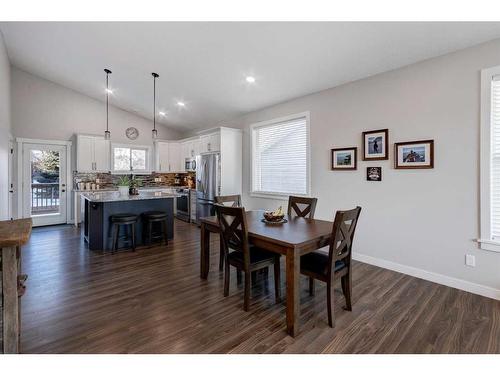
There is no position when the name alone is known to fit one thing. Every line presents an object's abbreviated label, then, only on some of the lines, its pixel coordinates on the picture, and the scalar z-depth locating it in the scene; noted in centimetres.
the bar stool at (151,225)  445
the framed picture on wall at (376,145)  347
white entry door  602
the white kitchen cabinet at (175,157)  775
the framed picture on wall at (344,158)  383
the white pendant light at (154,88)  479
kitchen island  427
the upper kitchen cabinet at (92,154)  639
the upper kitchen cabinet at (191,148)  670
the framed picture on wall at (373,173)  356
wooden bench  161
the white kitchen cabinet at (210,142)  566
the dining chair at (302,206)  336
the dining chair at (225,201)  343
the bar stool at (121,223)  416
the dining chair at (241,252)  243
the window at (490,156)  268
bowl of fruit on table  289
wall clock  735
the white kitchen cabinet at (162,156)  758
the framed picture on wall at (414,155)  309
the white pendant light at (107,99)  467
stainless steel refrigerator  570
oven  688
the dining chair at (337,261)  217
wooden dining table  205
